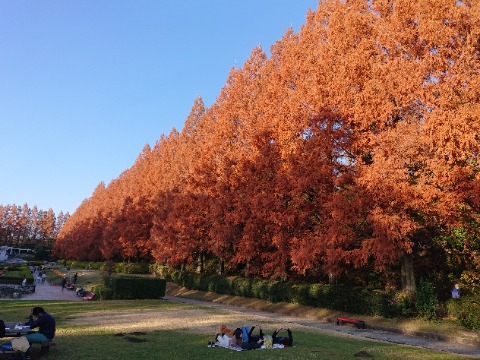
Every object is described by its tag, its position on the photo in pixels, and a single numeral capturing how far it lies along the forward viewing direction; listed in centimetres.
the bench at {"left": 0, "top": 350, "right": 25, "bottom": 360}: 736
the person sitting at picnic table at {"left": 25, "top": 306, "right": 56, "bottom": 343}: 881
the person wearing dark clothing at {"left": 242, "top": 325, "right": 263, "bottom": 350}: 985
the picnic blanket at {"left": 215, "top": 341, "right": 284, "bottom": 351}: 982
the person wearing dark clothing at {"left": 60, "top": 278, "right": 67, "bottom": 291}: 3871
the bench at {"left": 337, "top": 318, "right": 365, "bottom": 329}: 1667
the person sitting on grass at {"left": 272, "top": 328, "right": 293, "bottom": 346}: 1052
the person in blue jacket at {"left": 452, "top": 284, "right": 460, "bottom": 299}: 1683
